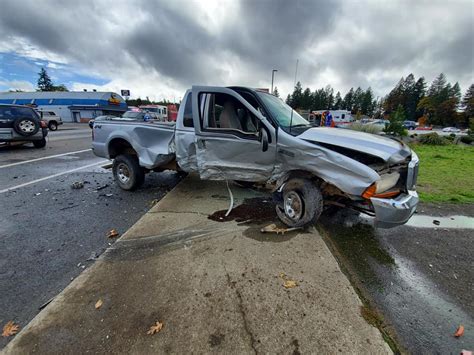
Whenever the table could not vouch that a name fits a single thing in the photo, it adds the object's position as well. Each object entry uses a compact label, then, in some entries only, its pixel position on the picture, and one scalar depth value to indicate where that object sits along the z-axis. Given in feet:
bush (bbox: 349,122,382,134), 52.52
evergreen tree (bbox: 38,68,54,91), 313.50
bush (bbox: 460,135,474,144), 56.39
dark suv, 30.78
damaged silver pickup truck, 9.80
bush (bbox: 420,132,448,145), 51.72
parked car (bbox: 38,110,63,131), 78.54
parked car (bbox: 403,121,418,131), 160.04
